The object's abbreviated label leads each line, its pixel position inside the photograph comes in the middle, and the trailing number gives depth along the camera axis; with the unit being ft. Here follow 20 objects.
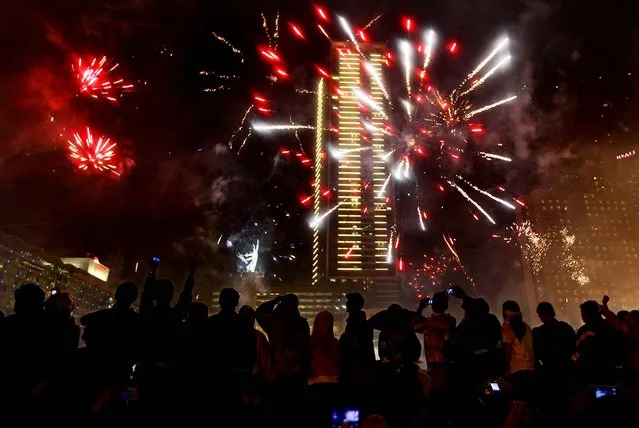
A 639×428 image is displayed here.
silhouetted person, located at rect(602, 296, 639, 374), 15.25
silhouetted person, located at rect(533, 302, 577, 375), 15.07
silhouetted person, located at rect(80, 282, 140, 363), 14.28
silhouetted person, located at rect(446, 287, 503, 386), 16.30
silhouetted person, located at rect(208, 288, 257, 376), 15.14
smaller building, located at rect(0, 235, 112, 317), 213.25
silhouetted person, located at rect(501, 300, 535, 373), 18.63
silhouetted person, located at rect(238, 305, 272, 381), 17.04
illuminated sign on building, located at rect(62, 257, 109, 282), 275.39
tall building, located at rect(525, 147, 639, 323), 228.02
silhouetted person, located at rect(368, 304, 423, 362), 17.48
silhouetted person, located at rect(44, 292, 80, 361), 14.47
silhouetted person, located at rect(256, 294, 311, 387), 16.11
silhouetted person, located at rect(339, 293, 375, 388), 17.66
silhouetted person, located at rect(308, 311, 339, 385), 17.67
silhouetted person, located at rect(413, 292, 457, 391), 18.22
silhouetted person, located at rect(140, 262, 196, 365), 15.19
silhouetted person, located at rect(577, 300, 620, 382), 15.29
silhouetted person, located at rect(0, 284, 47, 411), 13.71
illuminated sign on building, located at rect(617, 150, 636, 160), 210.98
